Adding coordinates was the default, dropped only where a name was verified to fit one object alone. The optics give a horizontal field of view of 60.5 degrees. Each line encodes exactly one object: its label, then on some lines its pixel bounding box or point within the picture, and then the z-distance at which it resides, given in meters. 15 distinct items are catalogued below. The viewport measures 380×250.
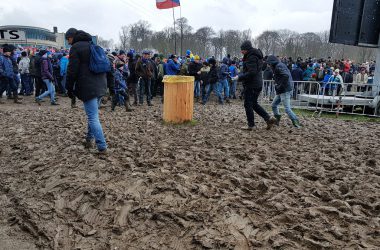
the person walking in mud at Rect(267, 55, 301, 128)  7.90
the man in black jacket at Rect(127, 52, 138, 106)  11.99
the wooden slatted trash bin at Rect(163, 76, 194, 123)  7.94
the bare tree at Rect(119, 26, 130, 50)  67.50
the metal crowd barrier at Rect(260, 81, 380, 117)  11.28
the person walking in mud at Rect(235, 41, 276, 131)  7.34
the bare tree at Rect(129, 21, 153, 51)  56.70
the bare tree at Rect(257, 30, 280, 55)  59.91
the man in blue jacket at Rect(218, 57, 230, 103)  14.34
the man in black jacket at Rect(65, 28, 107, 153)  4.97
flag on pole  16.02
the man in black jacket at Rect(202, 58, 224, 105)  13.86
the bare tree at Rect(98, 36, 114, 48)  86.81
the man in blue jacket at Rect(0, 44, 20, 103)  11.39
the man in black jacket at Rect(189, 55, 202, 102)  14.52
